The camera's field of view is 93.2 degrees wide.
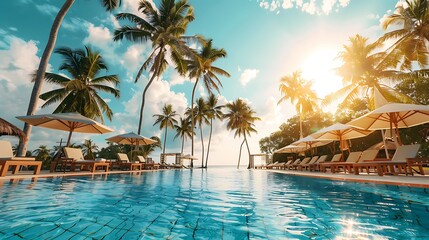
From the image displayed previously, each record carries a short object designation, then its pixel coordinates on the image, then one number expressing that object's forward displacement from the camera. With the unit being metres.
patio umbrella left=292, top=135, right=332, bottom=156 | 16.46
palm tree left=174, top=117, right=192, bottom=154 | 36.22
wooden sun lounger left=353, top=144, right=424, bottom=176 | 6.59
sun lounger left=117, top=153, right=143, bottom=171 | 13.42
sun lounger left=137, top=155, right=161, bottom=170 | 15.73
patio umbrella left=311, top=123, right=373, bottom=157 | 11.47
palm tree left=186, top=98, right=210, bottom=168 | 32.22
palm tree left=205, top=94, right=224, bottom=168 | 32.84
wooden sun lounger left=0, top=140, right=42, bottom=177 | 6.33
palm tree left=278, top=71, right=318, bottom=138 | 25.66
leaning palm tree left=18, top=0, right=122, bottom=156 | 8.85
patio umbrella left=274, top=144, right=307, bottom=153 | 19.83
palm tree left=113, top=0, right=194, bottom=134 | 16.72
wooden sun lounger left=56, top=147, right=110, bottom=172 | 9.42
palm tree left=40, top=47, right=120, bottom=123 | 16.38
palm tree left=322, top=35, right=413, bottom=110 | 17.08
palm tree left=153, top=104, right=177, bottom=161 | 34.09
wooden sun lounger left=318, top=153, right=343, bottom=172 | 12.49
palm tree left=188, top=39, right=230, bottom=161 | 24.39
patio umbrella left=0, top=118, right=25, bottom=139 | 9.23
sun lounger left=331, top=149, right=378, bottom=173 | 9.07
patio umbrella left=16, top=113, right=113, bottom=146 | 8.81
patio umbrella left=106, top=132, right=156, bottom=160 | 14.36
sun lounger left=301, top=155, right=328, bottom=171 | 13.67
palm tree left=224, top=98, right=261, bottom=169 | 32.56
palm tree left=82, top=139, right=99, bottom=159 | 36.02
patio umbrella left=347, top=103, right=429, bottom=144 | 7.31
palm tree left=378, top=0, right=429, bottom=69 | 13.12
